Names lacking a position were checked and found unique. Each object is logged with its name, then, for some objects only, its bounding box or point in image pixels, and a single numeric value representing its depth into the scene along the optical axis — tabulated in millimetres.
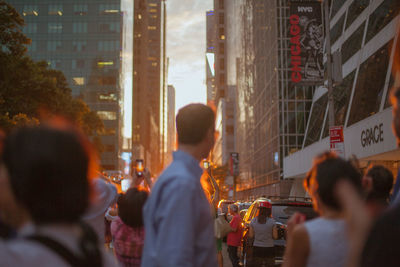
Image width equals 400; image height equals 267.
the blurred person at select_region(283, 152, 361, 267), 2617
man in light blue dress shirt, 2416
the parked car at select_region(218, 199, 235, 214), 20922
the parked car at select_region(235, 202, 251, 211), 25134
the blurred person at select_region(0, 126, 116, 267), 1623
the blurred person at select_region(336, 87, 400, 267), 1626
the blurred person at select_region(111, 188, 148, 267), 4434
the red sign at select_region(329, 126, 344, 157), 13812
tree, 22906
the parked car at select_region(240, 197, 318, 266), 9945
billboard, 18375
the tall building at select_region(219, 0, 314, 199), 50969
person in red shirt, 11836
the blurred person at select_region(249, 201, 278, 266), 9781
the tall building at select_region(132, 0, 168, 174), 152125
